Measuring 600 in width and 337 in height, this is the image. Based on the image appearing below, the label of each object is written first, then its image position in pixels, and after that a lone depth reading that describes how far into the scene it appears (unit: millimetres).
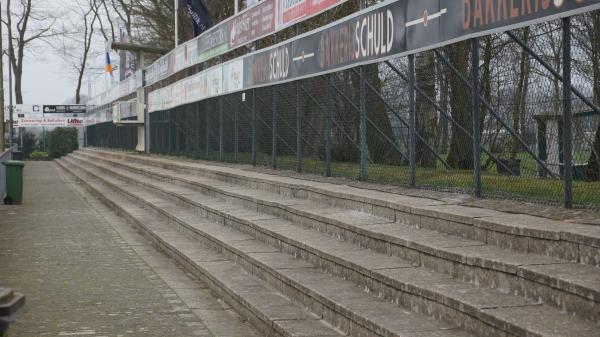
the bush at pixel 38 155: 62500
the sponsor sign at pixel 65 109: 70125
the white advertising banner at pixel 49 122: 67438
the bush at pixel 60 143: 63250
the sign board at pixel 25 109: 67000
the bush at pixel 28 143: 67700
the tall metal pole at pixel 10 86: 61850
